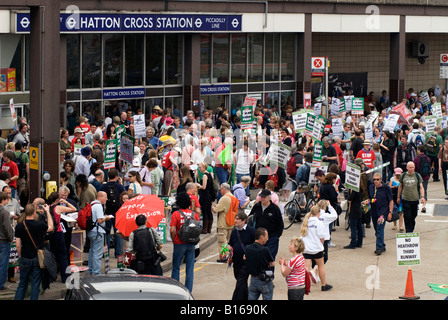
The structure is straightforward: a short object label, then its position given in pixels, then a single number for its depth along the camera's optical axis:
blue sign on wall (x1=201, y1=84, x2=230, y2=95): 36.34
